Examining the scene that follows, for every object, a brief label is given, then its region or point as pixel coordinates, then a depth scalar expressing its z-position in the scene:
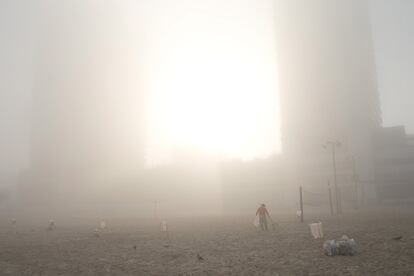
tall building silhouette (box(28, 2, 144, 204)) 197.81
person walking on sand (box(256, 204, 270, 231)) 37.78
